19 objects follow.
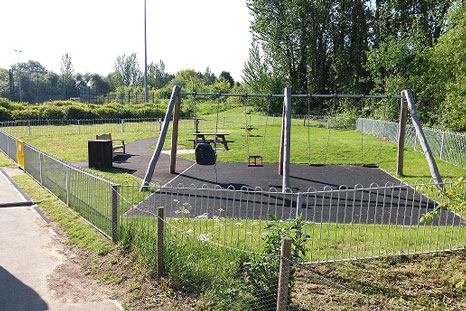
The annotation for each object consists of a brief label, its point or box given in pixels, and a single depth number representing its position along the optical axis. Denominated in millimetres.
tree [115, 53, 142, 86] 83938
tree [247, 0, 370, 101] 42719
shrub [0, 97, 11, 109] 35678
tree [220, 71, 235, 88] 102725
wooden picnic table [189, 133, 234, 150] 16259
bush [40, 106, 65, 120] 34219
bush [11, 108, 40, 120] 32938
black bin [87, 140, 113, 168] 13875
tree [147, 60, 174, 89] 84194
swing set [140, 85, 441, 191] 10584
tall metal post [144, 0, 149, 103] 43719
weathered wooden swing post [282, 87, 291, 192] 10414
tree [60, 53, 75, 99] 82500
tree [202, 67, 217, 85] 81075
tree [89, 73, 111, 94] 84994
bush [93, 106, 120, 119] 37703
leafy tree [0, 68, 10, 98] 67562
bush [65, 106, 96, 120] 35844
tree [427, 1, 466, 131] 17281
